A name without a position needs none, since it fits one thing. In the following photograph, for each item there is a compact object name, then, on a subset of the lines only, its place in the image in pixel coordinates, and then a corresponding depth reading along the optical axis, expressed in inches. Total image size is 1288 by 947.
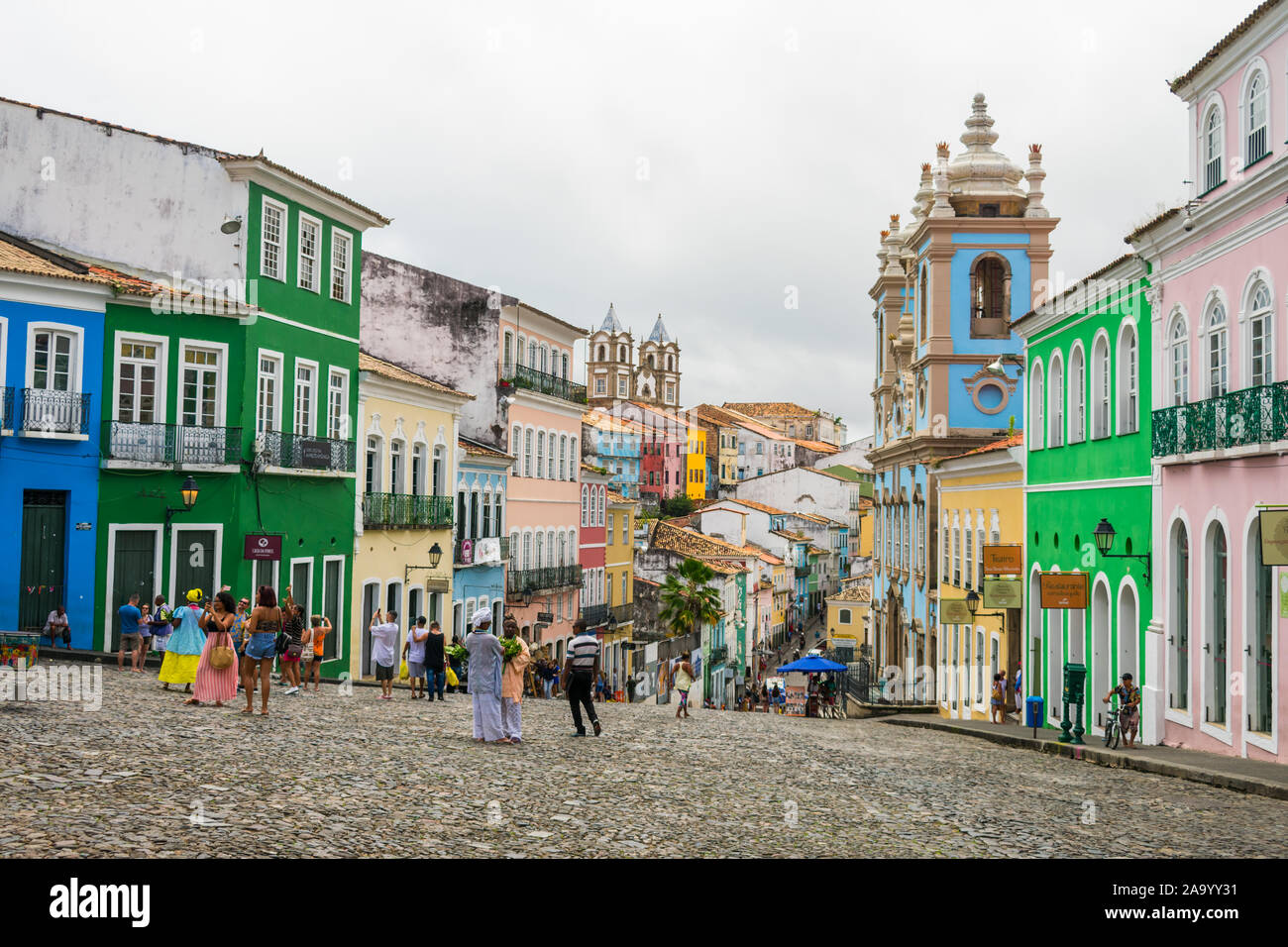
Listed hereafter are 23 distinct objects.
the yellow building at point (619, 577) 2158.1
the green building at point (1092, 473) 888.9
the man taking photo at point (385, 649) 882.8
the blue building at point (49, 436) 893.8
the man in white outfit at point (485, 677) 595.5
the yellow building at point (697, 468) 5674.2
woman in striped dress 629.9
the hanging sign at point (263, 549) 1006.4
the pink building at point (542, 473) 1692.9
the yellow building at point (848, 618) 3139.8
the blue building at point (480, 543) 1477.6
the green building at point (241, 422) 960.9
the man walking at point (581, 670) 634.2
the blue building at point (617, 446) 5378.9
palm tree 2381.9
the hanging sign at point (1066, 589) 814.5
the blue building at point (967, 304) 1665.8
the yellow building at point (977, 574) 1224.8
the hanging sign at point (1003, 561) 1082.1
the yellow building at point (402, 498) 1233.4
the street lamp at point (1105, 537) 882.1
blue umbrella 1518.2
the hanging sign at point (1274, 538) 619.2
